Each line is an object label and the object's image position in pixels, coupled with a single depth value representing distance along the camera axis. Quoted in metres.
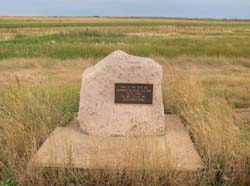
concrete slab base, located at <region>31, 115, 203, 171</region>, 3.60
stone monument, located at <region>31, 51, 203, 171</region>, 4.76
